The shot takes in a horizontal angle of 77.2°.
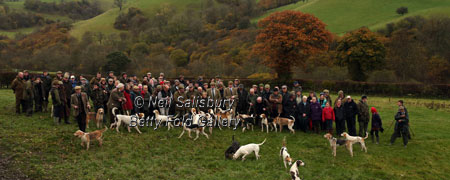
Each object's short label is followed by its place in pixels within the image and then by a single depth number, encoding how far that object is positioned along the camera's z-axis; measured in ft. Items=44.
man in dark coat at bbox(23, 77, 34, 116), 47.83
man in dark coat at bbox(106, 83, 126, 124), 43.08
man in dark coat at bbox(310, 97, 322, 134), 47.47
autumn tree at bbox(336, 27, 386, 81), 126.72
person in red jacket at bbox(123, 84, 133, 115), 44.68
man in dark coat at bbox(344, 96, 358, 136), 45.44
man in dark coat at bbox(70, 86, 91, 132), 37.93
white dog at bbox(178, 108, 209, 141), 41.60
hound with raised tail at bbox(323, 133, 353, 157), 37.47
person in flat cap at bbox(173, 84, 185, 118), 47.21
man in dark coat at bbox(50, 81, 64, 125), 42.34
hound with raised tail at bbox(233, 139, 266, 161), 34.96
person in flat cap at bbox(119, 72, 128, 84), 52.29
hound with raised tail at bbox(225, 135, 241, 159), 36.05
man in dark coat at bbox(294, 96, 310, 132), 48.06
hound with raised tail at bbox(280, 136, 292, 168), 32.88
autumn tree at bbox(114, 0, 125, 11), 401.62
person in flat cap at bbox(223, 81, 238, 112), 49.37
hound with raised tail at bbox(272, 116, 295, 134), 47.35
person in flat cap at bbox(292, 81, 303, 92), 51.42
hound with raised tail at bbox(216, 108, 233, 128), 47.65
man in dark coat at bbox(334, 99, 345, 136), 45.72
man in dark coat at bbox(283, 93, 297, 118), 48.91
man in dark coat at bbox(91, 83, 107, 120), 46.09
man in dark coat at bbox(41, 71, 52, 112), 51.75
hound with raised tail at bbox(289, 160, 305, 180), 28.32
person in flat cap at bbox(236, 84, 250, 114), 51.29
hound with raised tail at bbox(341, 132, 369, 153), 37.81
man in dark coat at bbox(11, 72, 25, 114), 48.11
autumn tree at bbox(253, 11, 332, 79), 112.02
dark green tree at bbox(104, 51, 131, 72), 156.87
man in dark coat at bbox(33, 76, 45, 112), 50.93
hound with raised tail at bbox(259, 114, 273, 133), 47.06
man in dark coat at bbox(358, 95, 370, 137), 44.83
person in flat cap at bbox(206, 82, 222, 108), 49.67
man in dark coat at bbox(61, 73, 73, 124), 47.30
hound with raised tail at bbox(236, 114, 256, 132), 48.01
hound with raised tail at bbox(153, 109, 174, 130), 43.73
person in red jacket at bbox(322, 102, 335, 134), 46.47
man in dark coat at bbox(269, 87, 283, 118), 49.21
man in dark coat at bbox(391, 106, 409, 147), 42.11
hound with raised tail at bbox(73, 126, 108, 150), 34.59
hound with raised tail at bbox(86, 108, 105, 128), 42.38
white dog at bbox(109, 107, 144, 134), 41.39
